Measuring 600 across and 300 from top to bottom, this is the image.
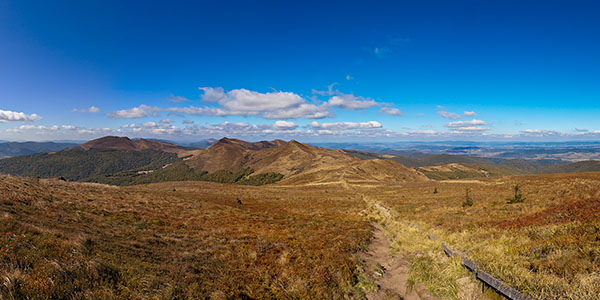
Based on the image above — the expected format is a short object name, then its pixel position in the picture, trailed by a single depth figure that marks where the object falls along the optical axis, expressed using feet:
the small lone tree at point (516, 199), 88.43
